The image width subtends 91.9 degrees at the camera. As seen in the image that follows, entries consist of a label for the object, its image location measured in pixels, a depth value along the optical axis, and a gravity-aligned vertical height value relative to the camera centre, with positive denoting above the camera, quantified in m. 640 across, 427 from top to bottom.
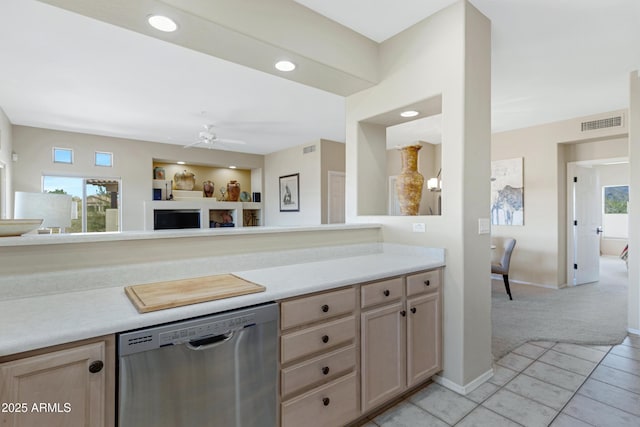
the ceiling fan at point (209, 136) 5.21 +1.51
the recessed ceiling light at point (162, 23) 1.83 +1.16
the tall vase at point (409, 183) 2.89 +0.27
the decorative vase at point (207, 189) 8.08 +0.64
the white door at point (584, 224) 5.32 -0.23
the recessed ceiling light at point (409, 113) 2.74 +0.90
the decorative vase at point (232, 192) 8.34 +0.58
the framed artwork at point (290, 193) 7.27 +0.49
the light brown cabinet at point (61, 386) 0.97 -0.57
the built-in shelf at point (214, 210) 6.59 +0.08
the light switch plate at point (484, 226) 2.33 -0.11
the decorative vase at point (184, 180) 7.64 +0.83
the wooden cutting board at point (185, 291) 1.29 -0.37
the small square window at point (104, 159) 6.05 +1.10
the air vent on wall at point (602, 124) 4.57 +1.34
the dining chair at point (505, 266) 4.51 -0.80
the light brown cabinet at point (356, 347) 1.56 -0.79
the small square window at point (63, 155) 5.63 +1.09
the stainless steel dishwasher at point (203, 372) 1.15 -0.65
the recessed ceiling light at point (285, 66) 2.38 +1.16
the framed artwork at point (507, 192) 5.59 +0.36
